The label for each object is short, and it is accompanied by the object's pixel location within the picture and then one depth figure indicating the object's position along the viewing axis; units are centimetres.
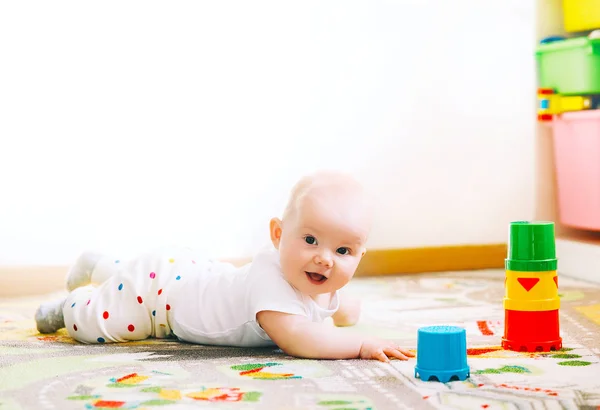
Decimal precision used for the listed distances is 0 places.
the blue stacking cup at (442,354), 108
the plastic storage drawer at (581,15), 214
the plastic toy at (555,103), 215
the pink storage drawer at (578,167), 209
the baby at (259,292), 123
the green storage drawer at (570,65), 208
